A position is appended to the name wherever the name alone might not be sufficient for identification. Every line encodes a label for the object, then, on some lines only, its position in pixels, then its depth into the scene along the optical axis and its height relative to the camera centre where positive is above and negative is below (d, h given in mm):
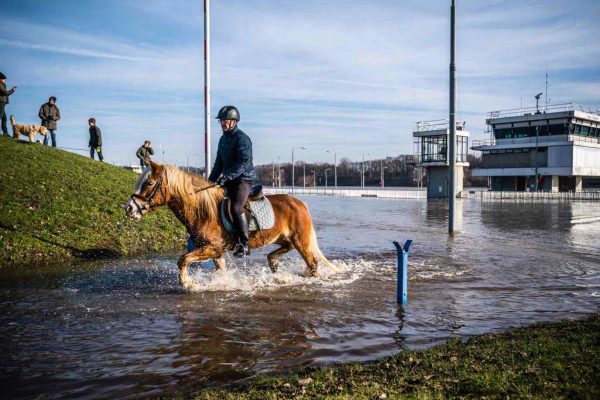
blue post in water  7465 -1375
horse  7871 -322
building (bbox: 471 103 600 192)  70062 +6263
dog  22000 +2816
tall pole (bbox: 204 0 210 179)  12156 +2391
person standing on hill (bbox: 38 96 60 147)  22484 +3660
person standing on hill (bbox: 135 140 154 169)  23920 +2076
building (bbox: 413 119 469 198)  58719 +4385
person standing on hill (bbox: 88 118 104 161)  25172 +2608
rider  8320 +372
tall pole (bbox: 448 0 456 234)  17844 +2996
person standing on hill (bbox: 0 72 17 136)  19684 +4128
